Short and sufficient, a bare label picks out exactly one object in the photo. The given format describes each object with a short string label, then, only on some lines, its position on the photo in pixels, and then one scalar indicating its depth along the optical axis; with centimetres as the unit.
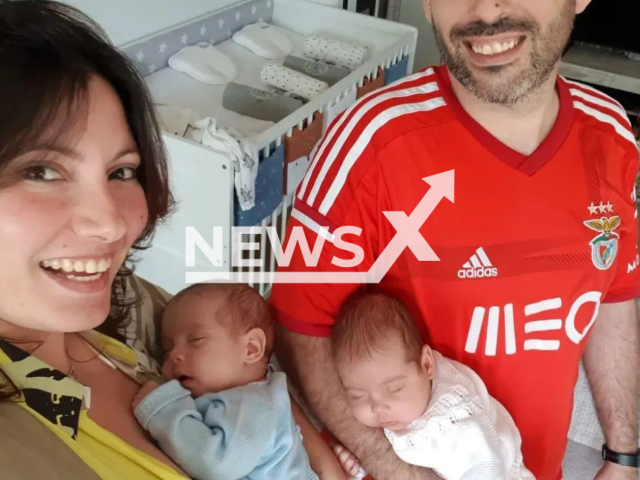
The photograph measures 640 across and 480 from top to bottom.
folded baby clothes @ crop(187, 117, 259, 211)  178
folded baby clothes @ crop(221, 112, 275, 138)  209
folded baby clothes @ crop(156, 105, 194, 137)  191
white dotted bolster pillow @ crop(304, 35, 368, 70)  256
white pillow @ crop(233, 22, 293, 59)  265
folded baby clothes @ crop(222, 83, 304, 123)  219
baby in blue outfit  89
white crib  181
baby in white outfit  110
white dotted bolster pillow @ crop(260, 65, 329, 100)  231
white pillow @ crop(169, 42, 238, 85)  239
